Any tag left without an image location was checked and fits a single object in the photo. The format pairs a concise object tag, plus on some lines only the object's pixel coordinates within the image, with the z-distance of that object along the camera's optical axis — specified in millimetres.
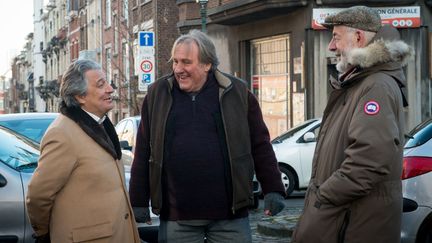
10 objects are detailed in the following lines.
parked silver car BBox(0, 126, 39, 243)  6320
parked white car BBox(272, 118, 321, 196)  13602
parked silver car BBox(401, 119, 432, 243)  6074
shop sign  19656
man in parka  3744
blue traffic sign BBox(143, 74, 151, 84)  18578
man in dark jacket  4461
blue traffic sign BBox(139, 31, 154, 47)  19219
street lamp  19169
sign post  18609
